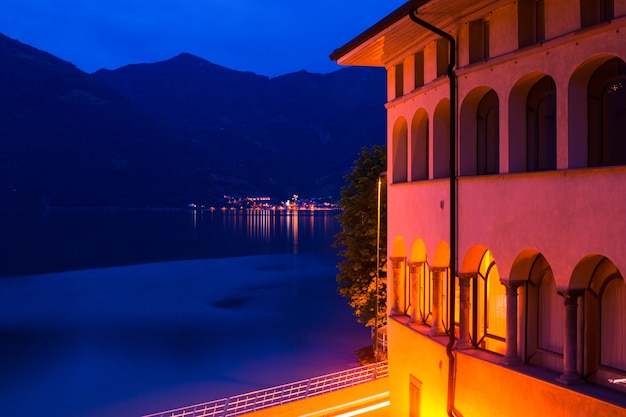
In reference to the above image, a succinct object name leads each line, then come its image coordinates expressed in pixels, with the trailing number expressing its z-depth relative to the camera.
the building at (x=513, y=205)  9.61
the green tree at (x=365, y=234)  31.92
